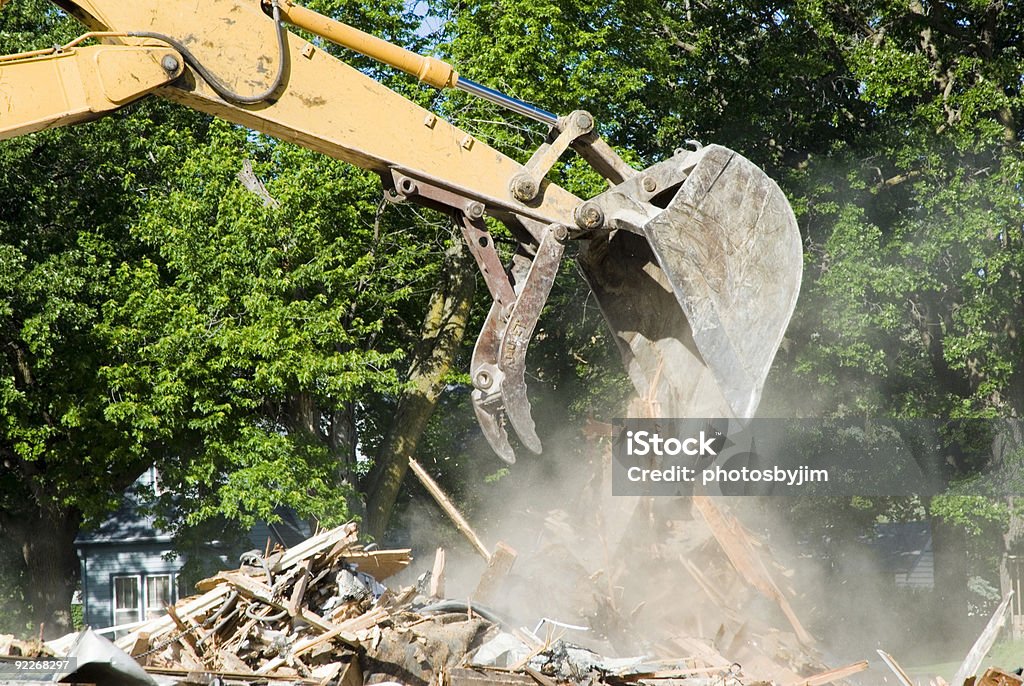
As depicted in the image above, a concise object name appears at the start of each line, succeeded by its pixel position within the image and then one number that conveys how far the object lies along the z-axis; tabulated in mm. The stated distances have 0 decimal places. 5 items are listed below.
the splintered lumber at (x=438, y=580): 18187
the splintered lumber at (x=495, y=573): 18656
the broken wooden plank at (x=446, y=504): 20266
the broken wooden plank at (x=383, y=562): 17906
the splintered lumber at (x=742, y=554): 18047
